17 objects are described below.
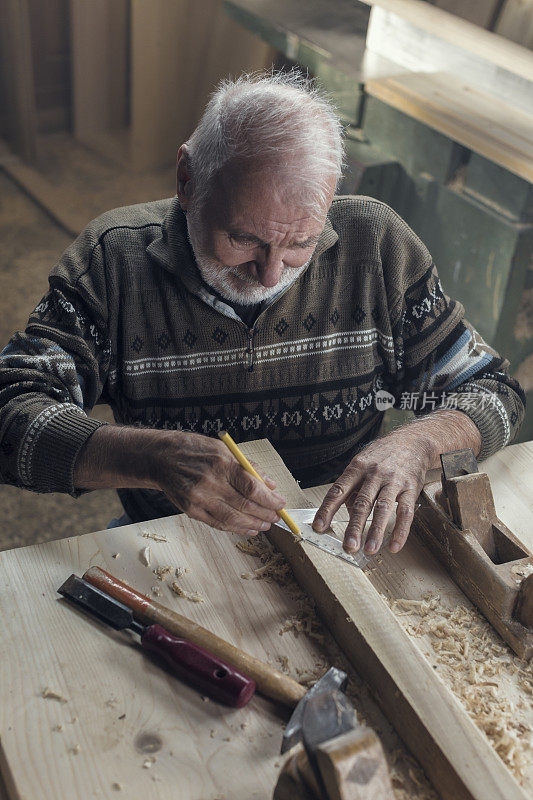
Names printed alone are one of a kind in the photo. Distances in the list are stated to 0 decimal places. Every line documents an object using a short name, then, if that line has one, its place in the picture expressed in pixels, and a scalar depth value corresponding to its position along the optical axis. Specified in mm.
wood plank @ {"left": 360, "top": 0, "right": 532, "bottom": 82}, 2443
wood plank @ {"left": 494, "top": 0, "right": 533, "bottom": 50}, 2537
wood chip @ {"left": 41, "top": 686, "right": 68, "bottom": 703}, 1049
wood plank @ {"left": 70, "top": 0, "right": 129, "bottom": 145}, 4945
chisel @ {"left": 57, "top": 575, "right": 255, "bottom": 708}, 1056
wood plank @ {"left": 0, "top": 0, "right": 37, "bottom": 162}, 4945
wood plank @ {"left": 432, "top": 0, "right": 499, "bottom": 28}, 2689
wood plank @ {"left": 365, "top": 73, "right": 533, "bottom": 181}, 2332
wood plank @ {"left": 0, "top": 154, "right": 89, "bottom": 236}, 4966
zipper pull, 1787
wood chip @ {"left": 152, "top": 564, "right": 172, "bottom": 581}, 1260
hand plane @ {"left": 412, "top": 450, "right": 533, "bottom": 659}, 1185
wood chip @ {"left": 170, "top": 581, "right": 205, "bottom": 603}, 1224
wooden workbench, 968
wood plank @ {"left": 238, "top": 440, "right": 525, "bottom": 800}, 949
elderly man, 1429
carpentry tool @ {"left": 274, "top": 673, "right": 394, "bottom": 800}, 836
